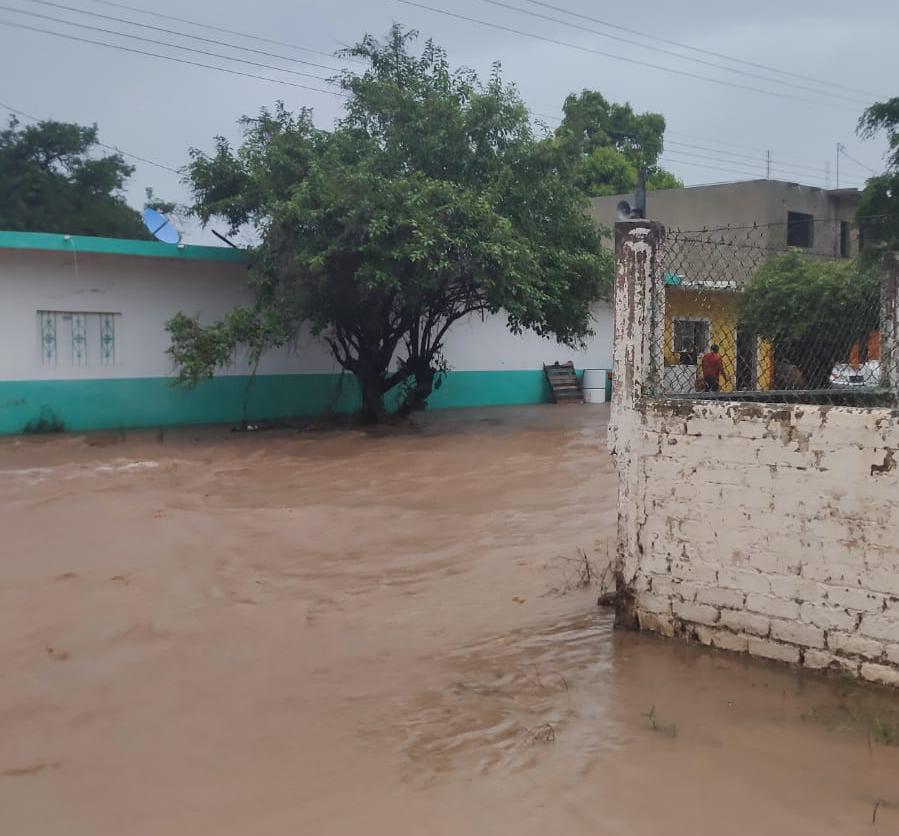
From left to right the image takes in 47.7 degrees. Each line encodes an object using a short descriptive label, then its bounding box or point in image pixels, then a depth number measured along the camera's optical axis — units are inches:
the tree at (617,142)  1411.2
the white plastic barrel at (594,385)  912.3
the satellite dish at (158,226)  629.9
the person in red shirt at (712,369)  285.0
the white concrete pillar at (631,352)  216.2
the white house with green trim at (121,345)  580.4
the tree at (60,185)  1008.9
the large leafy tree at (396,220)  535.8
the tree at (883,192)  719.1
